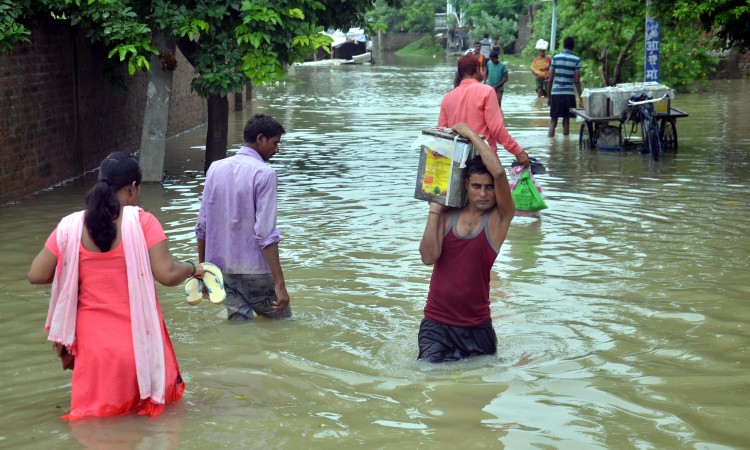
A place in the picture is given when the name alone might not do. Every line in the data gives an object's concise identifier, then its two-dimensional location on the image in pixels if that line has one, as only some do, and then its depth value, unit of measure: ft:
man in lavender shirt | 21.67
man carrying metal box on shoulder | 19.03
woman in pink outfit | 16.25
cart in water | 53.01
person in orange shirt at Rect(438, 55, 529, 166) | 31.60
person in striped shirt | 60.34
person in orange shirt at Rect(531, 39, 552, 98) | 87.30
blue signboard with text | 63.00
